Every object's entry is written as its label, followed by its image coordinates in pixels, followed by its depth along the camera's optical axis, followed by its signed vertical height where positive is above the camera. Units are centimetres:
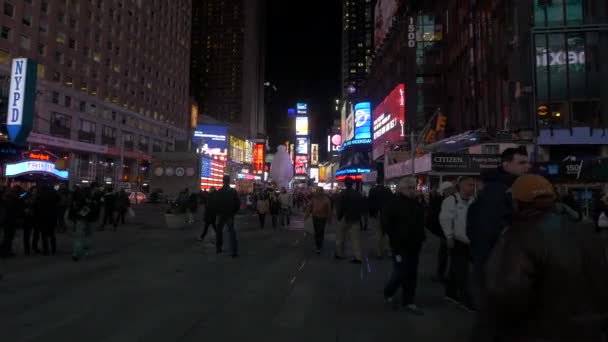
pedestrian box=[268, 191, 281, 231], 1864 -40
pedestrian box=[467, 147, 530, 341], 432 -3
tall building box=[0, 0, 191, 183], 4775 +1686
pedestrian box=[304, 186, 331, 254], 1108 -33
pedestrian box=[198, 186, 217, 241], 1103 -39
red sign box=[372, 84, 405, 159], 4475 +924
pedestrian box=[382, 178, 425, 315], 563 -52
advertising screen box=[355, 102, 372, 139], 6238 +1179
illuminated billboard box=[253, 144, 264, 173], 13775 +1357
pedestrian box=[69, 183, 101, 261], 953 -42
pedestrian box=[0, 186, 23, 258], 976 -45
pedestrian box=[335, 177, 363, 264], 963 -41
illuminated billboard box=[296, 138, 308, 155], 12275 +1569
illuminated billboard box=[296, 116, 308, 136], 13138 +2299
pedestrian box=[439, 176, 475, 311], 590 -52
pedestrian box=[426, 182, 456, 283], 709 -38
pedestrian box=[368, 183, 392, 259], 1038 -17
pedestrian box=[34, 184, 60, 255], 1007 -34
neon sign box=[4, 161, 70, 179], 2177 +153
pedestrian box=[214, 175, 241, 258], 1042 -16
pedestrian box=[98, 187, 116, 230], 1698 -20
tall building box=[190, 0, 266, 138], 17012 +5625
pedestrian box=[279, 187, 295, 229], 1898 -14
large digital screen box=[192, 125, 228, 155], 10394 +1483
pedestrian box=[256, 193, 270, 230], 1809 -35
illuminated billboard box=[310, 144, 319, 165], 14982 +1637
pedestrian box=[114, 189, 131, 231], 1789 -16
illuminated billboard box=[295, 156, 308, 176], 11898 +1011
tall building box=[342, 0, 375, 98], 17700 +6749
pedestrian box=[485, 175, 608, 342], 174 -34
